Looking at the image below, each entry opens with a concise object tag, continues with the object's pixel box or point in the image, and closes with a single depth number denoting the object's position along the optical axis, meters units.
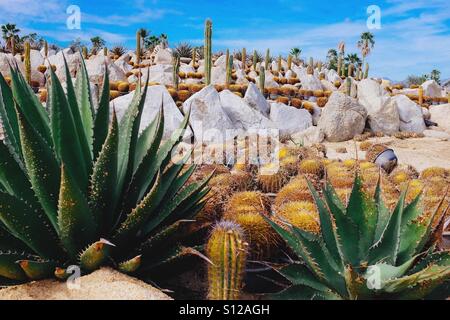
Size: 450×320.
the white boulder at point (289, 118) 16.78
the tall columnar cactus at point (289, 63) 34.69
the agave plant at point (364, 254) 2.11
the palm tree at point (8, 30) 39.88
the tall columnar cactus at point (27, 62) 18.02
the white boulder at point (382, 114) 17.64
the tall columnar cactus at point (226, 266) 2.10
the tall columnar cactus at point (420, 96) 23.56
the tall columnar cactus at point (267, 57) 28.98
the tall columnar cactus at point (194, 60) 33.33
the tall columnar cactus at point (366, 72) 35.51
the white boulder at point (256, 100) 17.34
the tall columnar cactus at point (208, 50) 18.56
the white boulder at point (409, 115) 18.56
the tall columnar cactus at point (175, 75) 19.11
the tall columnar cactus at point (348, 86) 21.77
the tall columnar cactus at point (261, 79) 21.19
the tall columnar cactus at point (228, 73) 20.63
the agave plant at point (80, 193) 2.14
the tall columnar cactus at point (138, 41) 26.84
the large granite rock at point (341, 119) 15.84
